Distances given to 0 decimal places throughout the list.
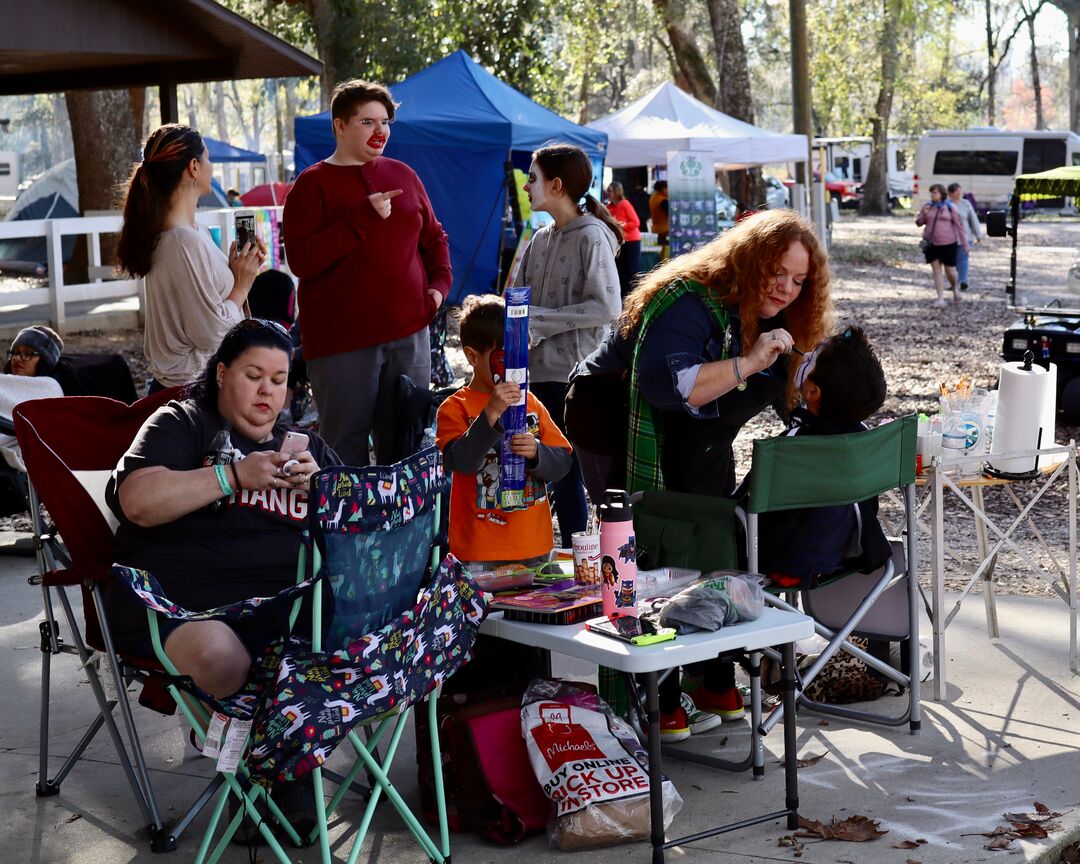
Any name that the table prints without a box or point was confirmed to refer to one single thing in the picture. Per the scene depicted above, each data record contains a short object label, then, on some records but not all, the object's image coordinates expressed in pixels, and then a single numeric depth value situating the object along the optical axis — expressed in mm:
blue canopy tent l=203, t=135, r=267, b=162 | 30014
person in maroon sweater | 4965
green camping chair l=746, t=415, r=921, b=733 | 3590
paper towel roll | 4383
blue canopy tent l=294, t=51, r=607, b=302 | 14172
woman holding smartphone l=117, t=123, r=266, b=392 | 4598
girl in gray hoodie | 4863
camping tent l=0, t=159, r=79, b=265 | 24641
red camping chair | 3289
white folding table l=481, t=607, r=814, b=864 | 2980
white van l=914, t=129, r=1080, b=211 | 36312
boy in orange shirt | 3922
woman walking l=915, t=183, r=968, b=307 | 17734
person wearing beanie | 6047
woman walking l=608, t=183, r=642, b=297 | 11648
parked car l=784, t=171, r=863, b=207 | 42272
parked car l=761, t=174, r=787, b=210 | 27581
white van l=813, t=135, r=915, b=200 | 48656
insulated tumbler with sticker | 3150
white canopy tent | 17188
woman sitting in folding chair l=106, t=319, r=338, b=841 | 3205
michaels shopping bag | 3221
